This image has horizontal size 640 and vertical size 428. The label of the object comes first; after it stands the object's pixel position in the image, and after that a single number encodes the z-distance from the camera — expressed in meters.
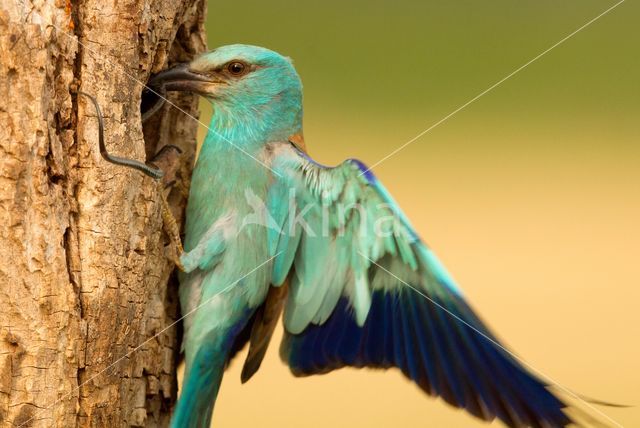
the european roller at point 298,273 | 5.50
